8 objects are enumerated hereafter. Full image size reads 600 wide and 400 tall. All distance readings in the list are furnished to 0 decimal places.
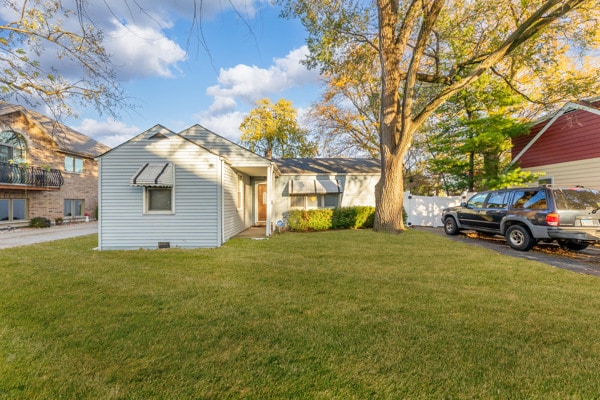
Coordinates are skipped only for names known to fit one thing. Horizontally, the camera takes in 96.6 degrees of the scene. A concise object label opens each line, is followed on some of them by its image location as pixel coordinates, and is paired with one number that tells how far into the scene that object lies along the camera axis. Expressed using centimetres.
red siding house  963
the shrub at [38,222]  1459
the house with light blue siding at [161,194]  824
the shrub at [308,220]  1212
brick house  1365
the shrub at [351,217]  1274
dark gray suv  637
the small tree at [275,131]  2905
